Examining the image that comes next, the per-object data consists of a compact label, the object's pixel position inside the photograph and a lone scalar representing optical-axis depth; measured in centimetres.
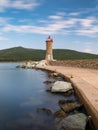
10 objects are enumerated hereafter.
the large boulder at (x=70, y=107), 452
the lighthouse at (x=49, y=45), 2030
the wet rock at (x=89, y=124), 362
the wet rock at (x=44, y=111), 462
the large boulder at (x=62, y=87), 628
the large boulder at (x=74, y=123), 345
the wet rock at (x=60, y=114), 430
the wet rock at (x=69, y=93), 616
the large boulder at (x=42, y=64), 1960
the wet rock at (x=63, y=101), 527
